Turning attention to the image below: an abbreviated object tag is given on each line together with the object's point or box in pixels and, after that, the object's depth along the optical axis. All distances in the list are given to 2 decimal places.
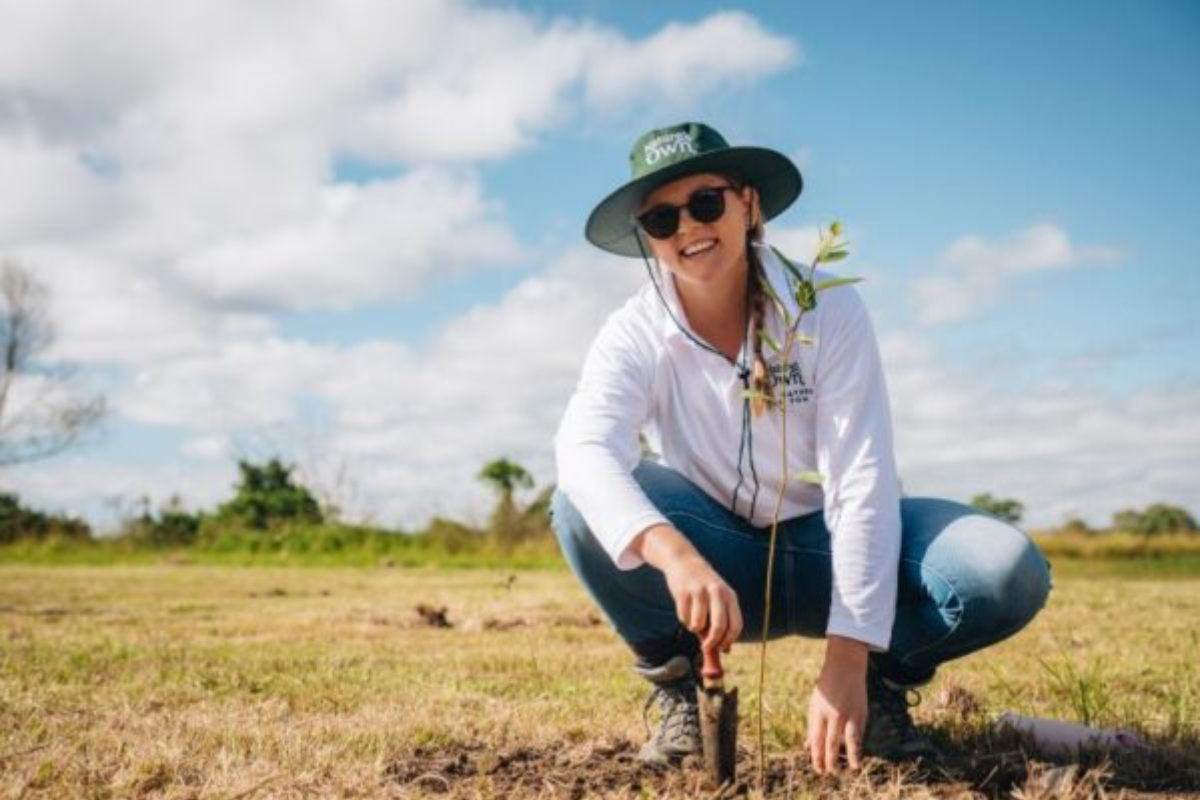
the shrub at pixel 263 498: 28.31
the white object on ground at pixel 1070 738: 3.18
